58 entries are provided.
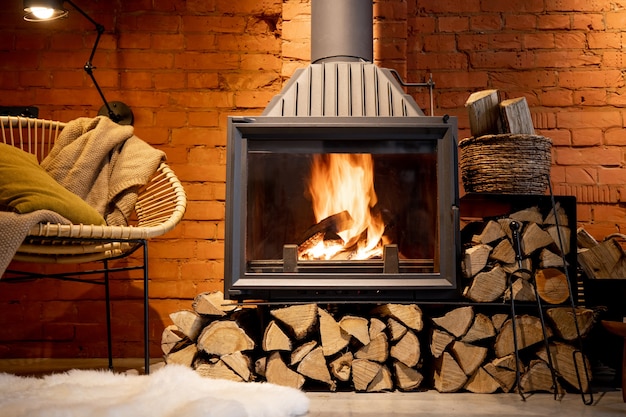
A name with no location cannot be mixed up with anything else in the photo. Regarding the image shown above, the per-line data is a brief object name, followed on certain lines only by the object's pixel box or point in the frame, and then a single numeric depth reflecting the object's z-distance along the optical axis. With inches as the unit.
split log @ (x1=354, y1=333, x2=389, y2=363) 74.9
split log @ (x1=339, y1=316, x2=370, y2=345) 74.4
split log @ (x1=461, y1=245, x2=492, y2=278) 76.2
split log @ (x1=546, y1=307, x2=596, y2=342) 75.3
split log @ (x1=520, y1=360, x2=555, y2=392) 74.4
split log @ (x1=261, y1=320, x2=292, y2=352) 74.1
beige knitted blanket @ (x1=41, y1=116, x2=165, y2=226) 84.7
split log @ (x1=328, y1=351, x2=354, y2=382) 74.2
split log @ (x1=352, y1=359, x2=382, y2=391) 74.5
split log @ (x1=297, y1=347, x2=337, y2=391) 74.0
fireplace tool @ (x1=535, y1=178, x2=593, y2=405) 69.3
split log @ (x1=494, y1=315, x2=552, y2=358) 75.2
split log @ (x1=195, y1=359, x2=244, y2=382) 75.1
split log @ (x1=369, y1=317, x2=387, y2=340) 75.0
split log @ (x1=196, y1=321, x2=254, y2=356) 75.4
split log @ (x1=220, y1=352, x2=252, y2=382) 74.9
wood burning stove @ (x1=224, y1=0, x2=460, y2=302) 76.7
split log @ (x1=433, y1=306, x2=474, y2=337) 74.9
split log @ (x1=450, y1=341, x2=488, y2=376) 74.5
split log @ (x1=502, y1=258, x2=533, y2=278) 76.8
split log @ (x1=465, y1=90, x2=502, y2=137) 83.1
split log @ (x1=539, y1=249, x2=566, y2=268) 77.0
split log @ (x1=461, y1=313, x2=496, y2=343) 75.1
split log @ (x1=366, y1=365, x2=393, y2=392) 75.0
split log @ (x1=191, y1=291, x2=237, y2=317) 76.9
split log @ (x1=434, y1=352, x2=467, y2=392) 74.7
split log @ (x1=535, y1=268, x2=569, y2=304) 76.5
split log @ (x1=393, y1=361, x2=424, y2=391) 75.4
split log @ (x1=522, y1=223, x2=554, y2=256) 77.3
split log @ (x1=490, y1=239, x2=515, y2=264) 77.0
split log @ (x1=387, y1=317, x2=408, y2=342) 74.9
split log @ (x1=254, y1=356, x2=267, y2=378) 75.1
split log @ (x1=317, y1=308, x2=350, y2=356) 74.0
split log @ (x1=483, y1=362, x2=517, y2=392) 75.0
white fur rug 54.2
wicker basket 79.1
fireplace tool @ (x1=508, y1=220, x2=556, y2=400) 71.2
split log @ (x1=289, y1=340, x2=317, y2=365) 74.2
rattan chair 71.9
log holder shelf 71.1
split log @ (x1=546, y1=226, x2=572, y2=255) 78.4
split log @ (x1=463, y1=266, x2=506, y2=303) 75.7
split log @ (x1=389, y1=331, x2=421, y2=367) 74.9
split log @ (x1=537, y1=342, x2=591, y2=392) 74.2
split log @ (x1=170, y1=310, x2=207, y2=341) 77.3
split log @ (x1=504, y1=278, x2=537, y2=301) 76.0
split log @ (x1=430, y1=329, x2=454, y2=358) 75.0
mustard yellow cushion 72.4
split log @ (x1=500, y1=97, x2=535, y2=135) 80.4
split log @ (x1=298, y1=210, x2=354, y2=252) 81.0
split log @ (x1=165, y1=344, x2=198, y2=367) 78.0
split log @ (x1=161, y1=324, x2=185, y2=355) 79.9
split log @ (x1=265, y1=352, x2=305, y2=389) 74.4
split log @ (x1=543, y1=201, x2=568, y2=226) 79.0
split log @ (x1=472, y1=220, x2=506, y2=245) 77.4
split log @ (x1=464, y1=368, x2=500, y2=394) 74.8
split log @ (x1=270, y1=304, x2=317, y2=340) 74.2
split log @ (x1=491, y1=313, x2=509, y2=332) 76.0
